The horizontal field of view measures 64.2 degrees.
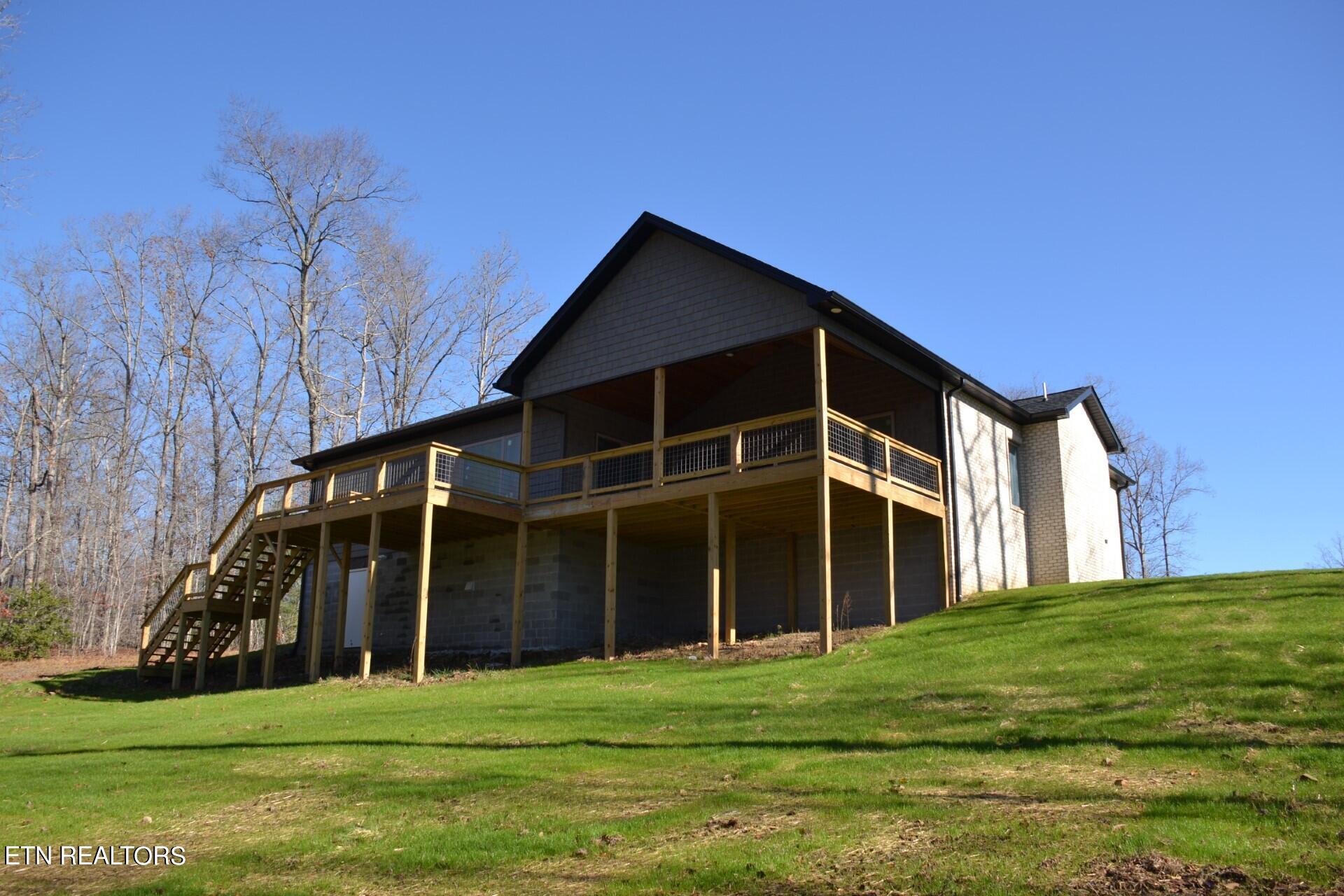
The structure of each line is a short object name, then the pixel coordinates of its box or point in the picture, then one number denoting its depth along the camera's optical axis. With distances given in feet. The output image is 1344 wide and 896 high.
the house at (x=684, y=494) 62.90
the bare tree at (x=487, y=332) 144.56
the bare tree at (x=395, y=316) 138.10
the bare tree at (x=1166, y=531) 144.36
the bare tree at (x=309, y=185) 127.54
